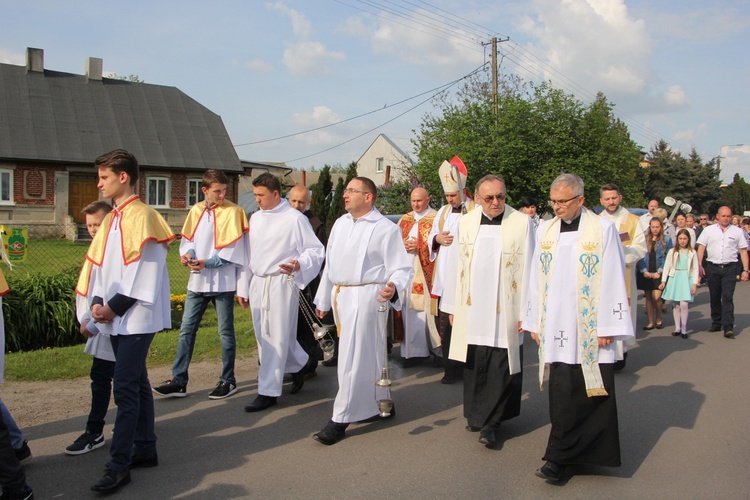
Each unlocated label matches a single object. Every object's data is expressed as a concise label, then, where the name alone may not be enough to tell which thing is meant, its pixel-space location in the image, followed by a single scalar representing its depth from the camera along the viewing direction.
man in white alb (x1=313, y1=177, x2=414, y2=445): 5.29
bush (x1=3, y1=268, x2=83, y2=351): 8.60
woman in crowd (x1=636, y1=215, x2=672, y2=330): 10.93
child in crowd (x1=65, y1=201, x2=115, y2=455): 4.65
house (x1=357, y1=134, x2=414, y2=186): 52.50
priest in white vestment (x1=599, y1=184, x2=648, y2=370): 7.27
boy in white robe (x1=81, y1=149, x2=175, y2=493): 4.13
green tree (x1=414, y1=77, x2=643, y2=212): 22.09
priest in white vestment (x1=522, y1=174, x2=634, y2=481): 4.48
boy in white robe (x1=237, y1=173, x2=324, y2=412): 5.97
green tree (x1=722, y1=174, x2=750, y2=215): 65.81
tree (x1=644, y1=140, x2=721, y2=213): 47.62
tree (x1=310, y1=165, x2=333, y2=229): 17.64
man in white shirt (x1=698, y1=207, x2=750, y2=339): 10.66
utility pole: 23.44
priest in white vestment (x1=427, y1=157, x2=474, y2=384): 6.72
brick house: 28.41
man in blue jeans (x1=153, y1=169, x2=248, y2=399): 6.15
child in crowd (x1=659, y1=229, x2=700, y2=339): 10.41
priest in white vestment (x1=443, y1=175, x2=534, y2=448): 5.23
